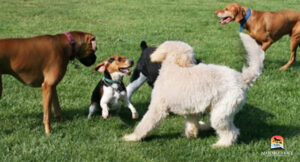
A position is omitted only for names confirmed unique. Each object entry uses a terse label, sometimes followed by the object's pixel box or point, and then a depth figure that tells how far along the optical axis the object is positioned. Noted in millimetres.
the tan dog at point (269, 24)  8883
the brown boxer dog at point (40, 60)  4844
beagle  5758
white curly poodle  4469
